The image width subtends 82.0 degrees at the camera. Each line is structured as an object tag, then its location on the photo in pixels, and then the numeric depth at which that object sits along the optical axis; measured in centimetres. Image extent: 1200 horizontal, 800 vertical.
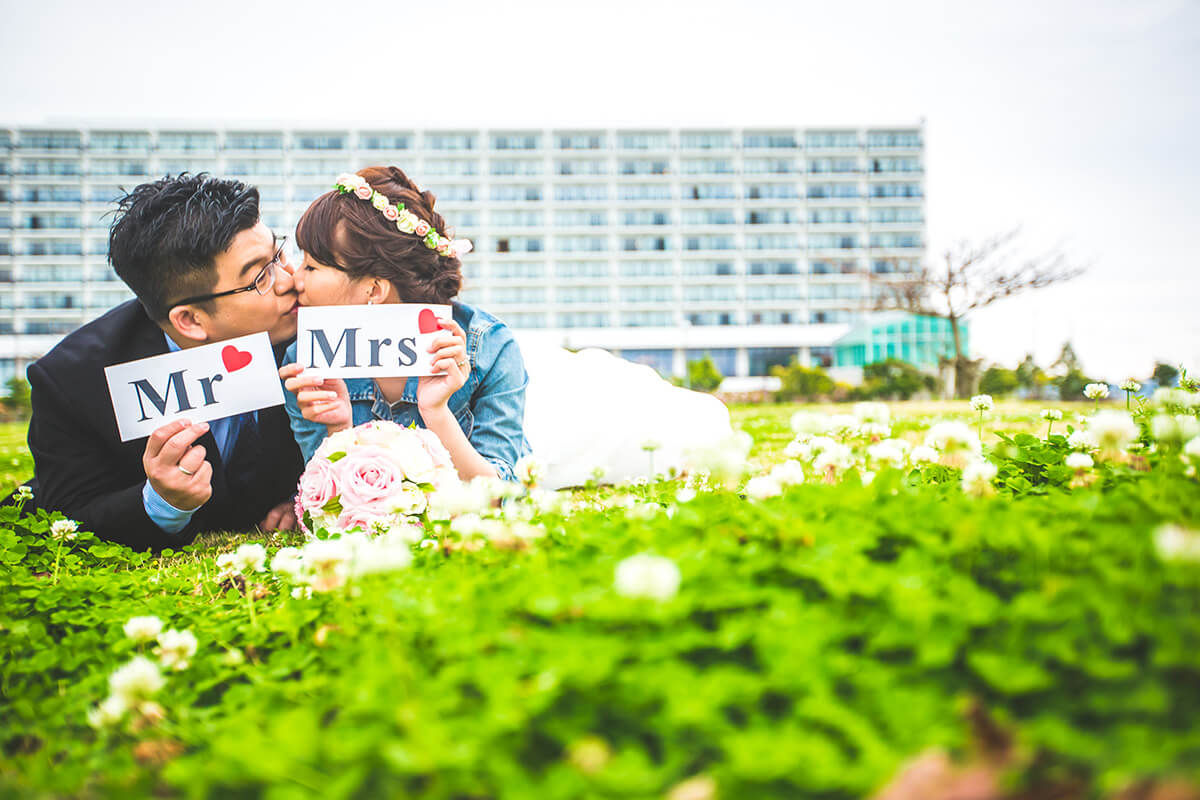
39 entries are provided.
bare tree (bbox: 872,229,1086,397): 2083
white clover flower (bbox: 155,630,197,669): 121
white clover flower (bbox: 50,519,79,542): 224
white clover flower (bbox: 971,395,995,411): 225
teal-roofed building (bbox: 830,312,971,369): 3969
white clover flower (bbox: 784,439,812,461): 189
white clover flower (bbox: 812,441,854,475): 160
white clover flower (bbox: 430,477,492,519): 133
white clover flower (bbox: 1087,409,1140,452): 124
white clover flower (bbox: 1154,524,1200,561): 76
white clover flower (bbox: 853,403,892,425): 166
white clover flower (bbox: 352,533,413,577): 110
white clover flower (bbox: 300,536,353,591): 124
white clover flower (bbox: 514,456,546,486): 157
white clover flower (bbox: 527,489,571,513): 158
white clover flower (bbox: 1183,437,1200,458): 126
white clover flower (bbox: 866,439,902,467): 149
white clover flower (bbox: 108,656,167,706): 101
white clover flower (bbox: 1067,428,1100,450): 185
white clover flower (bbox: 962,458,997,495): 144
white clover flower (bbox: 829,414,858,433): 185
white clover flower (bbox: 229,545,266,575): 151
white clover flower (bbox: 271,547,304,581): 143
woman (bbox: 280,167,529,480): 245
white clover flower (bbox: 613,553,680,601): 83
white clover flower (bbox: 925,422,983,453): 139
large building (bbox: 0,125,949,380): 5025
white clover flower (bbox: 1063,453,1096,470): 154
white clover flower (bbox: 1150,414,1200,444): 128
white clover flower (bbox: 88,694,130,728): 100
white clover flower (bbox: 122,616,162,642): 128
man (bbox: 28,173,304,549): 242
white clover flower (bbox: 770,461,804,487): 160
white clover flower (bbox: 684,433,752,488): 142
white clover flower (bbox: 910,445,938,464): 169
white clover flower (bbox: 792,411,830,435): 164
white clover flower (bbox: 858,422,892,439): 169
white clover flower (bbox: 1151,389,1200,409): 187
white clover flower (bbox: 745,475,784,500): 150
